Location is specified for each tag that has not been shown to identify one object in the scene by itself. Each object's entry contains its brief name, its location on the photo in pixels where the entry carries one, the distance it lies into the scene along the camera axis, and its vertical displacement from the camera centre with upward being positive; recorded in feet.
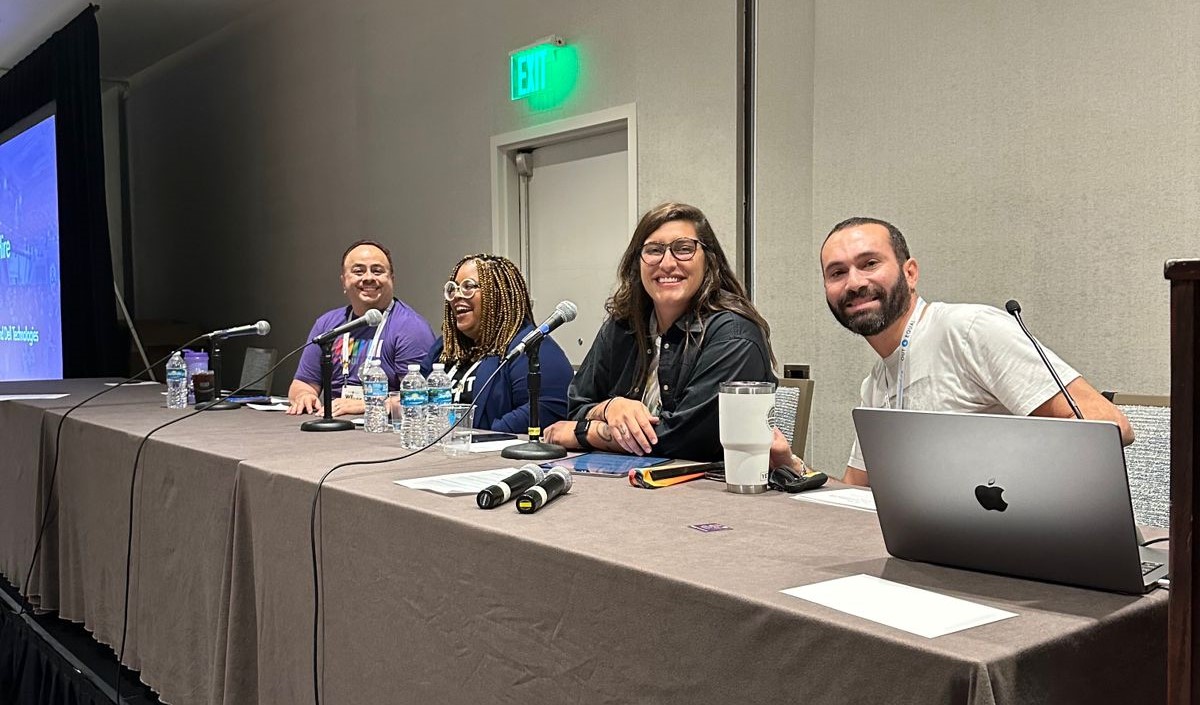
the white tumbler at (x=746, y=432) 4.65 -0.60
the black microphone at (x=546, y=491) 4.29 -0.84
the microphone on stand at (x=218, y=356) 9.36 -0.39
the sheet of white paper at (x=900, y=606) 2.61 -0.87
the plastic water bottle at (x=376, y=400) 7.86 -0.70
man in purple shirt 10.66 -0.20
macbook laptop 2.71 -0.57
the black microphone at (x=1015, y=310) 3.55 +0.01
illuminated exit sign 12.83 +3.42
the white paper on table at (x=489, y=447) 6.61 -0.94
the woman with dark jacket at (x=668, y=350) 6.07 -0.24
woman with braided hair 8.57 -0.25
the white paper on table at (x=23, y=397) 11.45 -0.94
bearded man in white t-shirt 5.52 -0.20
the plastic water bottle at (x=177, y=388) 10.27 -0.75
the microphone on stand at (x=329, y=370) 7.73 -0.45
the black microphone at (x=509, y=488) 4.40 -0.83
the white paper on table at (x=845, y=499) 4.47 -0.92
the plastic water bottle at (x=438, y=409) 6.90 -0.67
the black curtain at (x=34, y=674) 7.09 -2.90
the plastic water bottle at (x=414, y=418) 6.85 -0.74
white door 12.75 +1.26
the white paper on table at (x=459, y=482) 4.84 -0.89
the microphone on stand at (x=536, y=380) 5.97 -0.41
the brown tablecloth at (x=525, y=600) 2.63 -1.05
